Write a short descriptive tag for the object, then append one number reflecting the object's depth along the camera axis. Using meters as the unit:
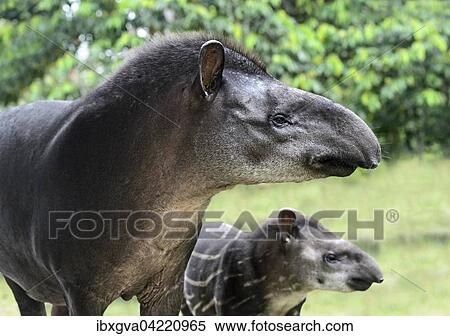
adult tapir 2.78
